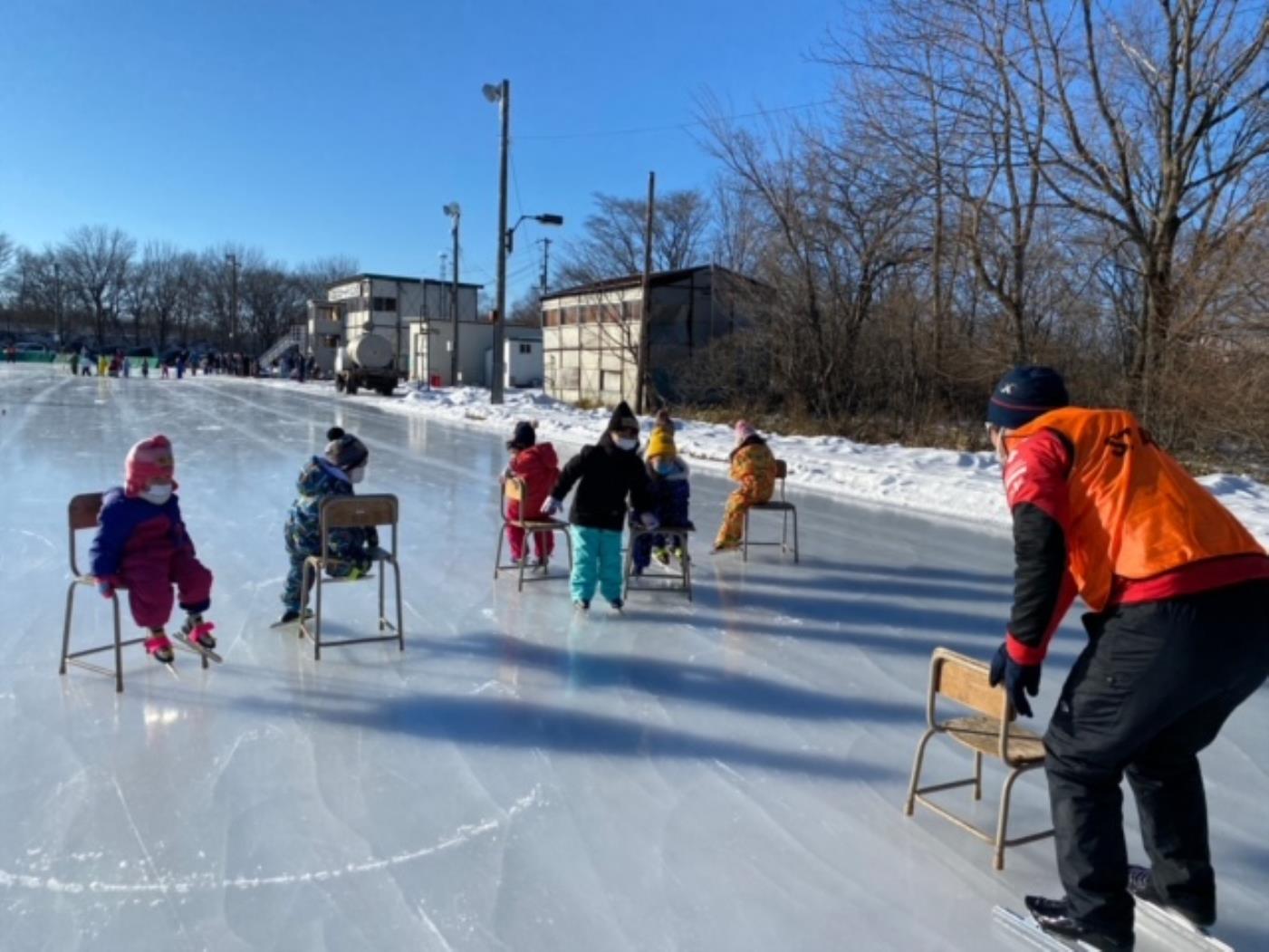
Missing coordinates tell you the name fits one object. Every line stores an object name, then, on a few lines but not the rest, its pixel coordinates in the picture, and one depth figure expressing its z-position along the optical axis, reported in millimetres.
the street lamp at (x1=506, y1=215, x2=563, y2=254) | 26156
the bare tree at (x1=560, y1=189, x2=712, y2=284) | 47469
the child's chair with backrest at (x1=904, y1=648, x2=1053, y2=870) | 2863
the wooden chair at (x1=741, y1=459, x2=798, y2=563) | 7588
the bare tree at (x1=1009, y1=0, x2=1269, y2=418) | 13070
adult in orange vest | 2266
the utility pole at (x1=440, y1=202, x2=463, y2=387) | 37125
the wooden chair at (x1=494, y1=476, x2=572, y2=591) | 6488
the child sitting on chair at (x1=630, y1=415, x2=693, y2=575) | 7023
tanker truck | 38000
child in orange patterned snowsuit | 7738
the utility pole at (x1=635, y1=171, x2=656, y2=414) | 24397
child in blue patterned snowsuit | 5141
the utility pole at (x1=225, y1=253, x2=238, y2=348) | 78312
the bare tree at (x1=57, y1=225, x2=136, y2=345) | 85000
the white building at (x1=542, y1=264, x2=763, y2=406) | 27422
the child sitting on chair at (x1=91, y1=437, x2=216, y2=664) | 4246
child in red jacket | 6848
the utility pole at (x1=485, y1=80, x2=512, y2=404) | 26375
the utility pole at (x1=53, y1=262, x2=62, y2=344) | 83688
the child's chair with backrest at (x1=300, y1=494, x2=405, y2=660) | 4770
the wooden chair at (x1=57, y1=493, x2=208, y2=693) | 4590
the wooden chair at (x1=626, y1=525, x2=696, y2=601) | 6340
